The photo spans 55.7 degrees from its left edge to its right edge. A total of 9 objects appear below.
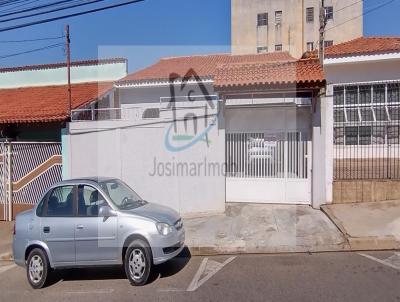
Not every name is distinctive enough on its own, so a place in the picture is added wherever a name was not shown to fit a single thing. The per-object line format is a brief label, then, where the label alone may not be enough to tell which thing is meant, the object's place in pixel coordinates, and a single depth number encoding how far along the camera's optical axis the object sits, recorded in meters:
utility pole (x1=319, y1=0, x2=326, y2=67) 10.76
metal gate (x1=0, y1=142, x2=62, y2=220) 11.07
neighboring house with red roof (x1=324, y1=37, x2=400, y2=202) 9.57
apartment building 35.47
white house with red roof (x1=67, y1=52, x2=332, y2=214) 9.82
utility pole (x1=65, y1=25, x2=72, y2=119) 11.20
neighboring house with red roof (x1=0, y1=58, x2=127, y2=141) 11.96
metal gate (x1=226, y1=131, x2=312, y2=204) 9.97
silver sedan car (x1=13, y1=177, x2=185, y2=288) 5.71
